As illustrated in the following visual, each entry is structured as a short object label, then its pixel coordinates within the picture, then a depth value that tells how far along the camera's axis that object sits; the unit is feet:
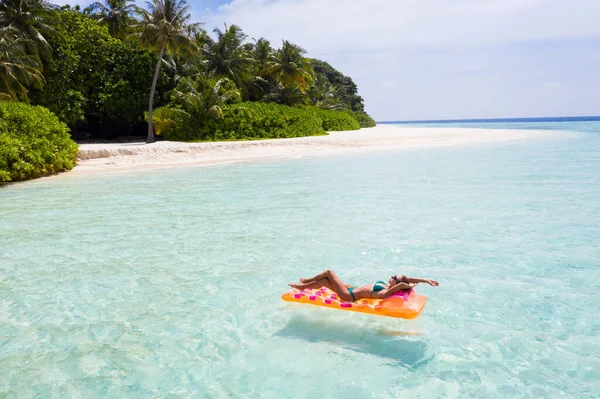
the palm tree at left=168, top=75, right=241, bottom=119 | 102.83
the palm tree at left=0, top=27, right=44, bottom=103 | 85.25
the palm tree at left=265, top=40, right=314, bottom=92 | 135.85
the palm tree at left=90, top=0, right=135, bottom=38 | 136.67
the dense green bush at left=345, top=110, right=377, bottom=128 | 200.77
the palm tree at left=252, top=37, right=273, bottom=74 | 144.56
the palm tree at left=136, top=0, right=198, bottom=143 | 99.35
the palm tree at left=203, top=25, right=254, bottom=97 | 122.83
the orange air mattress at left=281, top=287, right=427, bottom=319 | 15.49
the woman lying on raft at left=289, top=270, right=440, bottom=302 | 16.25
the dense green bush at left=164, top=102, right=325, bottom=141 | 103.76
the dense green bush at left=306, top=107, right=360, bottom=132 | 144.66
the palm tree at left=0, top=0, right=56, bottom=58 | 99.30
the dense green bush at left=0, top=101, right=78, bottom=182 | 54.85
